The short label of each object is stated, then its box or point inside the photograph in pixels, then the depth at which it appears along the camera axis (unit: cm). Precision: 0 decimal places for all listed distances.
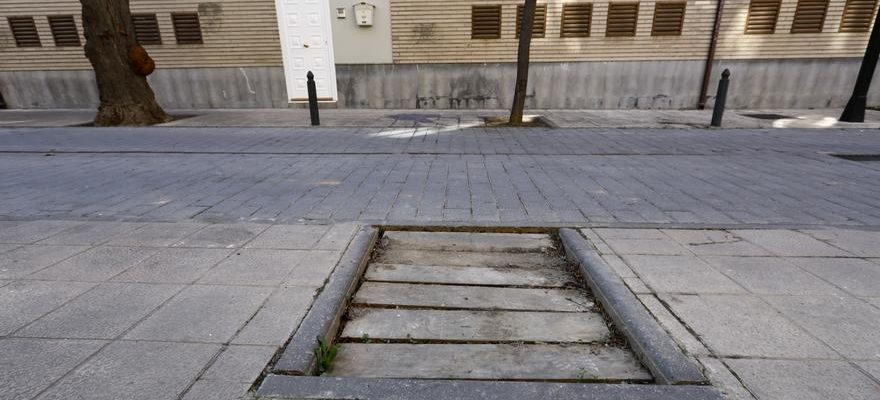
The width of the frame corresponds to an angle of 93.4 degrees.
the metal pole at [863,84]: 928
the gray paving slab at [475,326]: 221
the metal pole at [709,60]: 1149
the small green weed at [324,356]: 195
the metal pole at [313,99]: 924
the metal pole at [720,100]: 886
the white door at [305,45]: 1210
